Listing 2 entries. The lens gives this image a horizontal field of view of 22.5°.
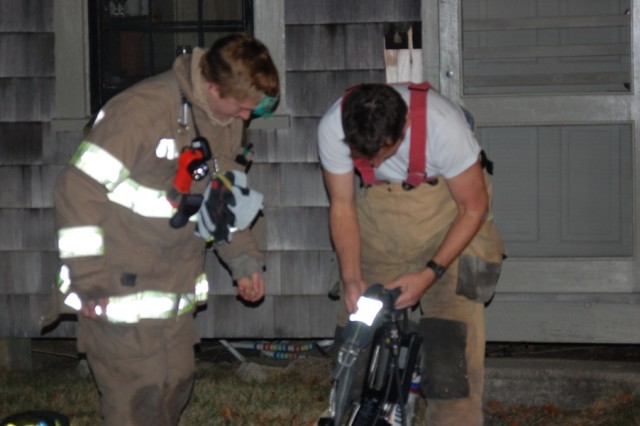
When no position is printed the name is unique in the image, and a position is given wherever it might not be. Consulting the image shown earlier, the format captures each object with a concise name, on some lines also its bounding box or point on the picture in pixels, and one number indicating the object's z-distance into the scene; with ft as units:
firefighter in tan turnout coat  19.77
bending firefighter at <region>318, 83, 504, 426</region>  22.05
